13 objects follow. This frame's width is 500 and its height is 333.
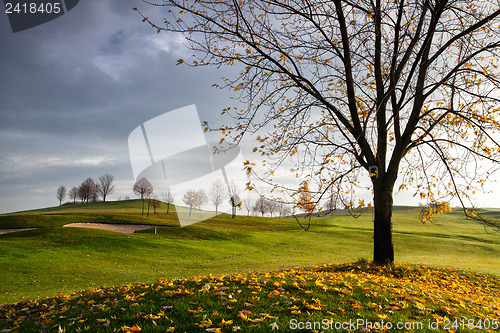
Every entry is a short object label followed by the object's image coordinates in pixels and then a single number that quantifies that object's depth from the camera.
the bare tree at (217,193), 73.43
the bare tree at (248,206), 92.31
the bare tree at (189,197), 70.38
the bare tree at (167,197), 64.31
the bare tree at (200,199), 70.50
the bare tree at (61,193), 115.44
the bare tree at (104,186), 107.50
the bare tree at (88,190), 108.38
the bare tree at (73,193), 115.44
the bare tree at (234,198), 52.42
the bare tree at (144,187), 69.02
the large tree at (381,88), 9.70
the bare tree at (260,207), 91.25
